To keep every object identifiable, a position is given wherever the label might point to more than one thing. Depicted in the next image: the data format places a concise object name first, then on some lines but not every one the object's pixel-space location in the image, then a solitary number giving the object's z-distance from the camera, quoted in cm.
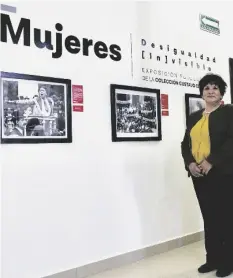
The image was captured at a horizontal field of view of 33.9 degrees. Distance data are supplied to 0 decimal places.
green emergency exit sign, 402
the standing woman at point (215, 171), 276
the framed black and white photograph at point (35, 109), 251
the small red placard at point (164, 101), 356
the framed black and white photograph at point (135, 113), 313
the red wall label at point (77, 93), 286
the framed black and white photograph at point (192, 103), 379
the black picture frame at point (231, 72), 433
